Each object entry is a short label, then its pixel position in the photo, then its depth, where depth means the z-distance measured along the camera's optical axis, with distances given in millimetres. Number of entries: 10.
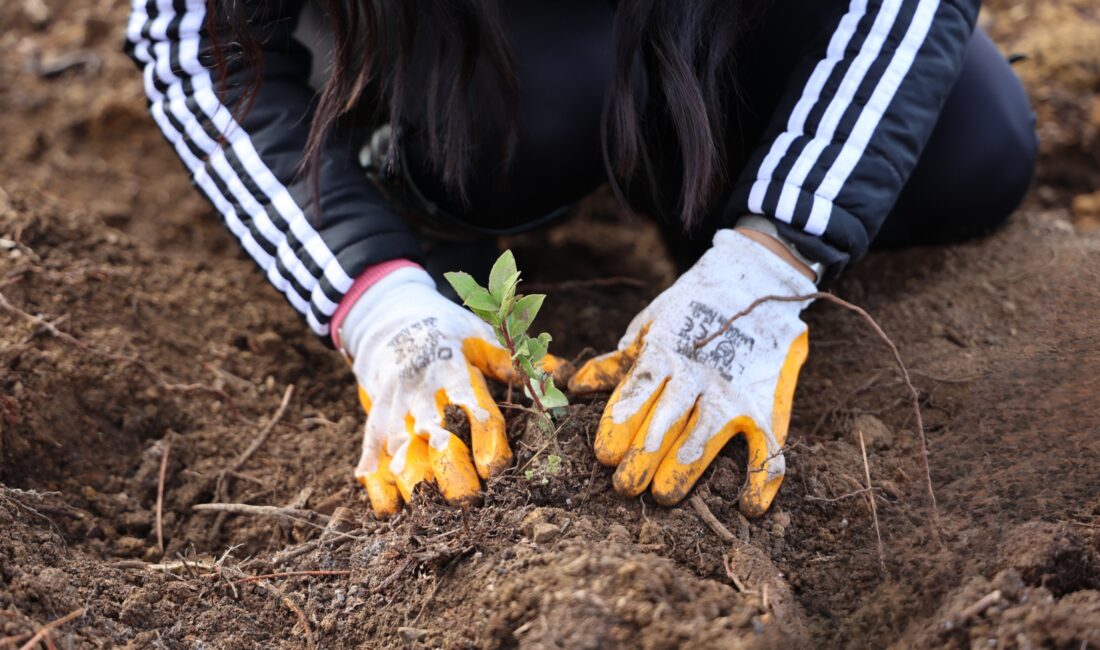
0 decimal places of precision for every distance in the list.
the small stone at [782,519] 1192
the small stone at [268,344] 1728
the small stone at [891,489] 1213
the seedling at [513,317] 1091
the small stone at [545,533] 1103
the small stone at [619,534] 1116
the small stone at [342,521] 1288
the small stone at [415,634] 1074
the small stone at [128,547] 1298
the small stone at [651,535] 1134
